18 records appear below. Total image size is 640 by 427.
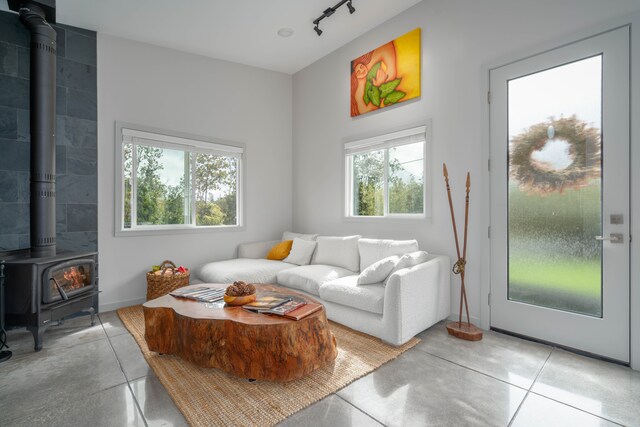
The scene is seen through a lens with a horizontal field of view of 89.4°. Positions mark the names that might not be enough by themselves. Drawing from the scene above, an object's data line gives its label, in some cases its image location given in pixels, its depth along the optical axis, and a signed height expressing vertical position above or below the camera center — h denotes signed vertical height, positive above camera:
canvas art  3.44 +1.58
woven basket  3.57 -0.77
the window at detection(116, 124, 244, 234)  3.84 +0.40
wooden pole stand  2.72 -0.68
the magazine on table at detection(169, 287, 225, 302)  2.51 -0.66
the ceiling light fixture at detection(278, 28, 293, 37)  3.80 +2.15
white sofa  2.55 -0.68
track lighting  3.22 +2.11
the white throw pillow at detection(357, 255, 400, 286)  2.79 -0.52
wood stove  2.58 -0.64
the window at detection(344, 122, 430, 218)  3.51 +0.44
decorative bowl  2.32 -0.63
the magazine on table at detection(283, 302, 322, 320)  2.07 -0.66
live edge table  2.00 -0.83
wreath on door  2.38 +0.43
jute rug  1.73 -1.08
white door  2.27 +0.13
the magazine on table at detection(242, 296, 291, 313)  2.22 -0.65
